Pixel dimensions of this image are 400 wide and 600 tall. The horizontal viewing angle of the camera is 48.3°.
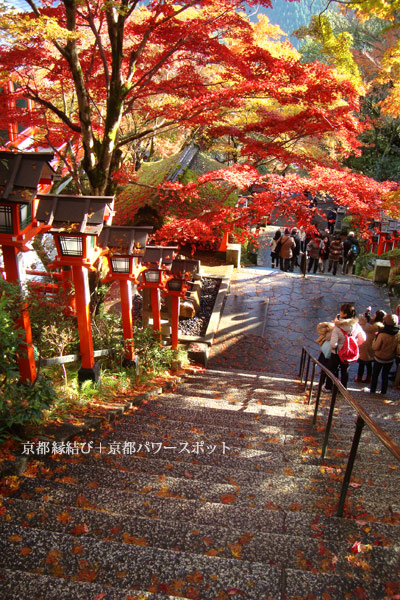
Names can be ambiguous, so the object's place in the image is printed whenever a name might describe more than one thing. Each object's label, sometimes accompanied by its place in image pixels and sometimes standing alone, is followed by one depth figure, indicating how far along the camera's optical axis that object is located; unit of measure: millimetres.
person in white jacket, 6742
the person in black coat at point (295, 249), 15978
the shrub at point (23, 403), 4285
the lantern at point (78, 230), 5332
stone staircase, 2596
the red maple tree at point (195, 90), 7004
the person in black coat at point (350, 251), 16438
